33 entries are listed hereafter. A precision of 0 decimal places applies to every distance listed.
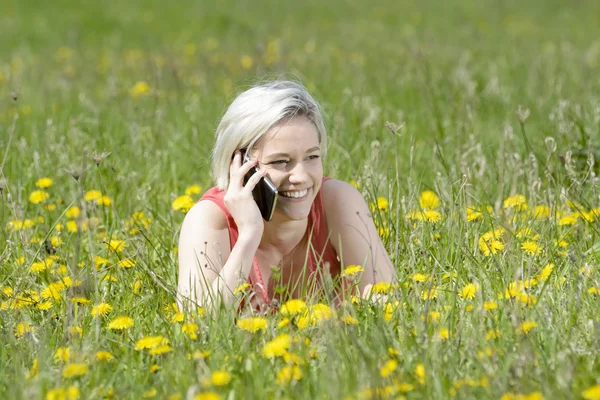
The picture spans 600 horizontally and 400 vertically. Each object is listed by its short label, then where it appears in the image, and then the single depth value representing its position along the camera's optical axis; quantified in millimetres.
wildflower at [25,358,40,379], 4434
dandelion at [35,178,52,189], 7637
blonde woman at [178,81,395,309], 5684
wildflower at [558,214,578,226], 6281
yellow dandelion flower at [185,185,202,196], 7570
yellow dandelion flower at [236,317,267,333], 4629
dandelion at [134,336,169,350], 4574
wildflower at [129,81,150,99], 11942
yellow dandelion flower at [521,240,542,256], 5830
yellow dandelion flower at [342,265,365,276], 5367
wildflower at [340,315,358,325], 4641
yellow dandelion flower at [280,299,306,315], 4820
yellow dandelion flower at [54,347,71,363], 4387
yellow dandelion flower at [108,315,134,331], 4898
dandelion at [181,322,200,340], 4656
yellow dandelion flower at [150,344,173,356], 4441
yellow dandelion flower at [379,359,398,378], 4109
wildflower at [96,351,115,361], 4539
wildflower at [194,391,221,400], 3637
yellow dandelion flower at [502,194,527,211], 6645
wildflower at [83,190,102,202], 7582
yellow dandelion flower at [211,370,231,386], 4023
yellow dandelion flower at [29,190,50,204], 7464
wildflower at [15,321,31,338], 4977
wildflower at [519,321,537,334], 4454
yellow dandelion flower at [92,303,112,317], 5062
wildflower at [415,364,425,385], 4215
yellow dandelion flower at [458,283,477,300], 5145
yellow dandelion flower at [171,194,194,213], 7029
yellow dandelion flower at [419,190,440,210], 7125
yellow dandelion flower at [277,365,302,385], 4191
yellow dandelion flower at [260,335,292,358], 4379
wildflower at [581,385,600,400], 3721
